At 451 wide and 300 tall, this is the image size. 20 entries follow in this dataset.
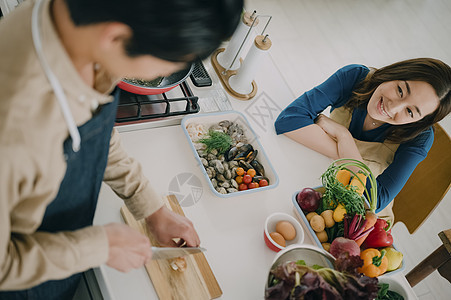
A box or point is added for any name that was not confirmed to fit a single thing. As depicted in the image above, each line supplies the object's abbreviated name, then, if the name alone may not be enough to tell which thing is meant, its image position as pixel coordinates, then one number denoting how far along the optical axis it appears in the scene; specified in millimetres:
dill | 1229
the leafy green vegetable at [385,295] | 1051
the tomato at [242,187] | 1197
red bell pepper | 1110
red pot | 1157
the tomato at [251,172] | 1231
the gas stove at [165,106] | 1188
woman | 1398
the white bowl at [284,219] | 1123
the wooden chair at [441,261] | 1487
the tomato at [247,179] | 1204
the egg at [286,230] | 1115
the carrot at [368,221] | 1082
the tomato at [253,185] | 1203
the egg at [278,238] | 1088
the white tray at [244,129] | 1202
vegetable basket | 1111
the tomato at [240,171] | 1223
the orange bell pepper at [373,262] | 1034
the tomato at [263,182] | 1220
